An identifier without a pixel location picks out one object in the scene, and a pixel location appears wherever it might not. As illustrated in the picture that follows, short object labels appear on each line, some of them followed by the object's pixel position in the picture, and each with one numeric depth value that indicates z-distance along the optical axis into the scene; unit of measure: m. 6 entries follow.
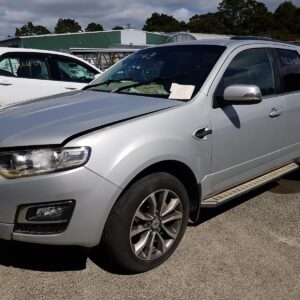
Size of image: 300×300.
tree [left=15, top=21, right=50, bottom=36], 83.05
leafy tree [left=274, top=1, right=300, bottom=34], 71.30
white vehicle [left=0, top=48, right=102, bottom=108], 5.34
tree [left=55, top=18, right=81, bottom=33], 81.01
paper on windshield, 2.49
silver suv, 1.90
